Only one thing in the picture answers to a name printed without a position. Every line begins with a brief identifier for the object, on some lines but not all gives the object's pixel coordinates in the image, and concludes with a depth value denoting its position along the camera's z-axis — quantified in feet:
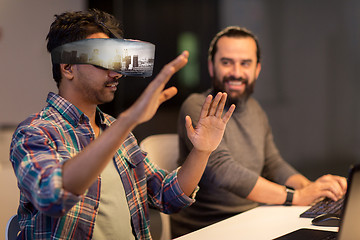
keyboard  5.87
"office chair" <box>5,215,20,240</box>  4.70
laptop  3.68
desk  5.10
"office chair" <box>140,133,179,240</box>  6.46
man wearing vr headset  3.64
